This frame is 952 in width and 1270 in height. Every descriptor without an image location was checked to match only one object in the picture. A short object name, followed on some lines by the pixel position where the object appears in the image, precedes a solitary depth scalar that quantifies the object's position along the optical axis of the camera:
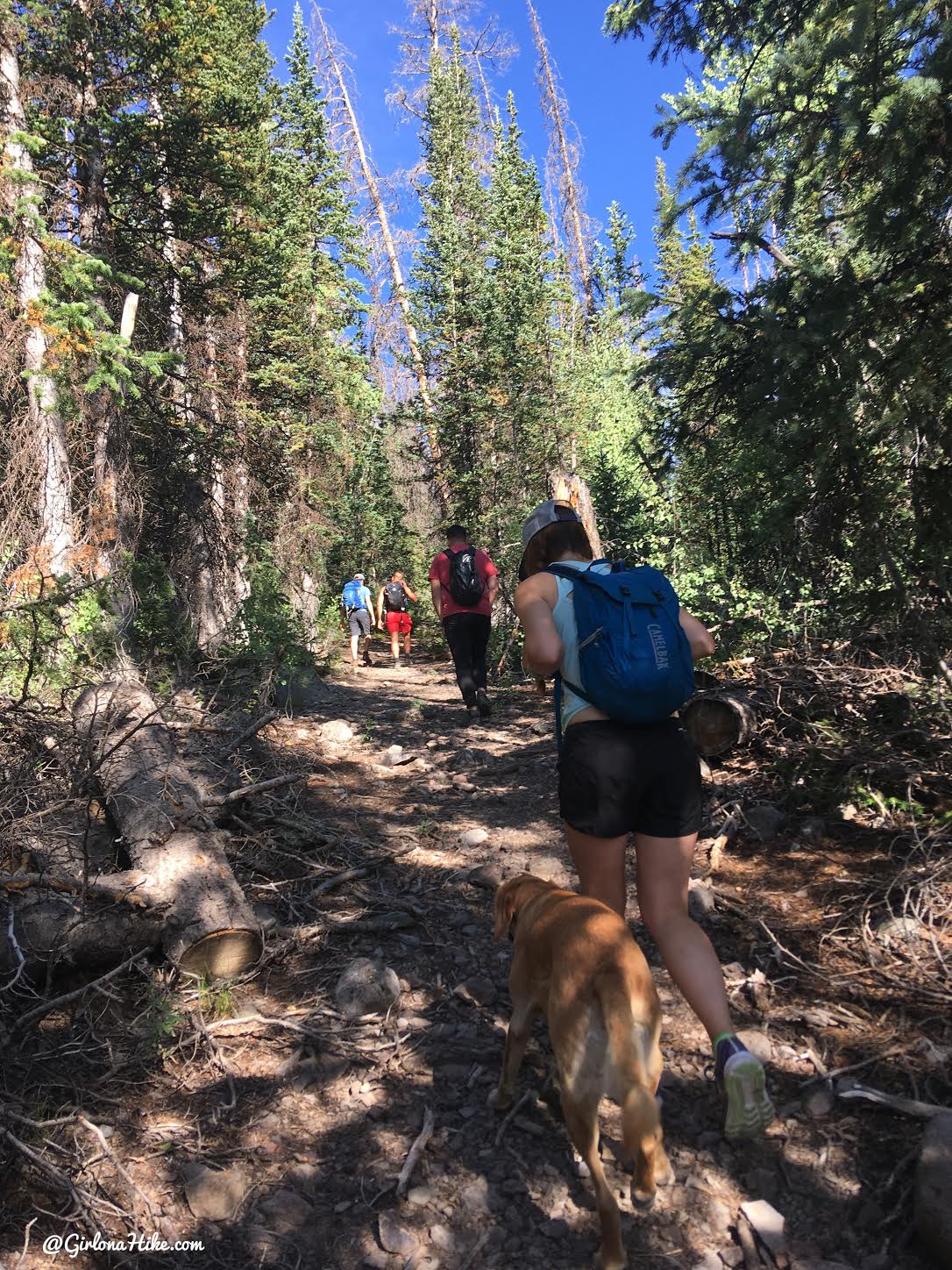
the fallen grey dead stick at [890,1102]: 2.27
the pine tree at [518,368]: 14.41
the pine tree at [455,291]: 15.65
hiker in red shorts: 15.61
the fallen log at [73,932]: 2.99
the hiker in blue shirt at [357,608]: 15.30
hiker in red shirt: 7.77
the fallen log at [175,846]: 3.31
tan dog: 1.93
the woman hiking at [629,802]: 2.34
